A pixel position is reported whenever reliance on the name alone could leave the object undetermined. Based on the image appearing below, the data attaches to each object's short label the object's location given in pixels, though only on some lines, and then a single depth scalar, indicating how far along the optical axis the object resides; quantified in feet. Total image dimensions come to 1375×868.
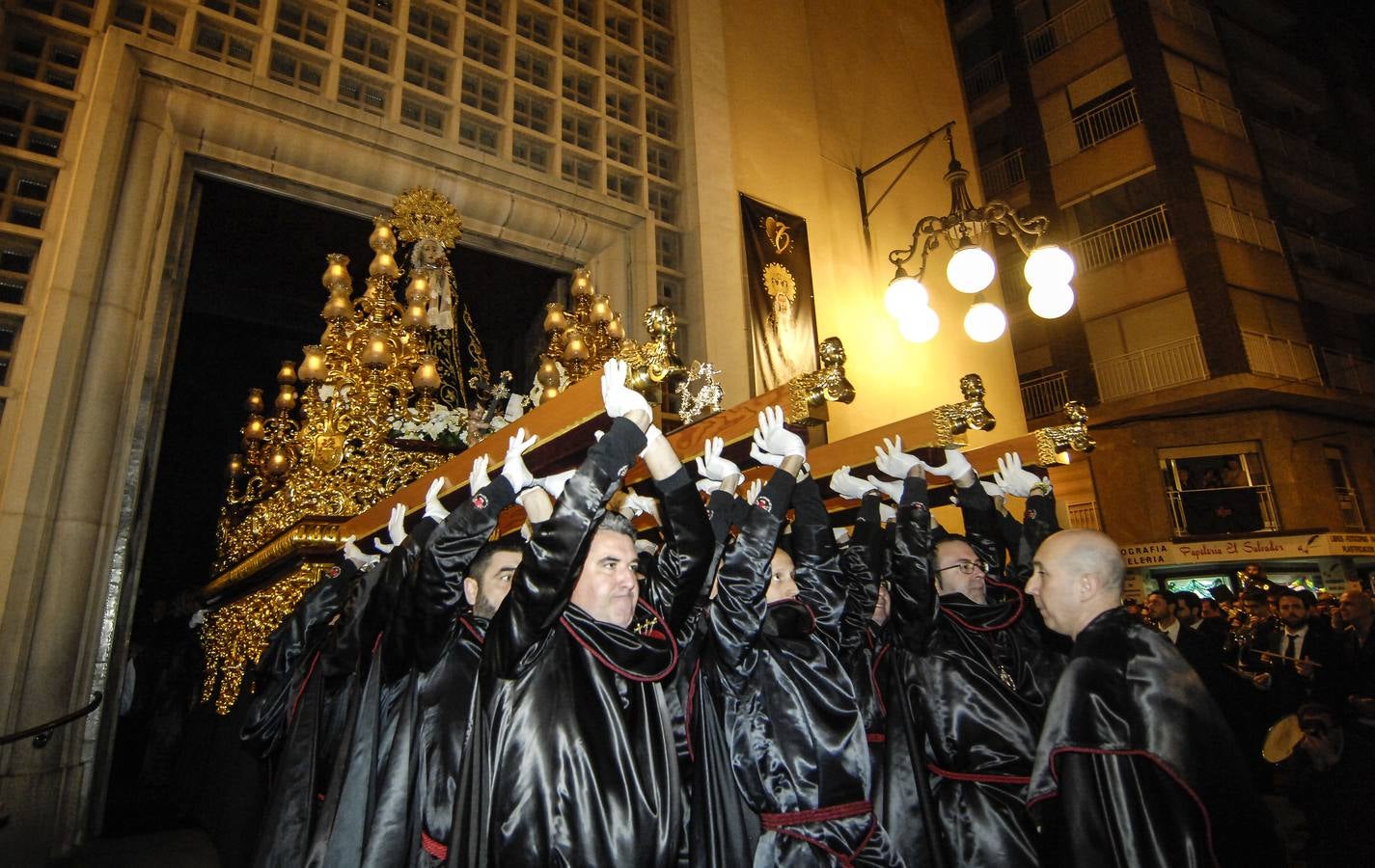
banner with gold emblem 25.90
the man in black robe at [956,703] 10.39
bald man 6.48
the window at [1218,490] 51.16
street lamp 18.67
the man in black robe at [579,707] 7.18
